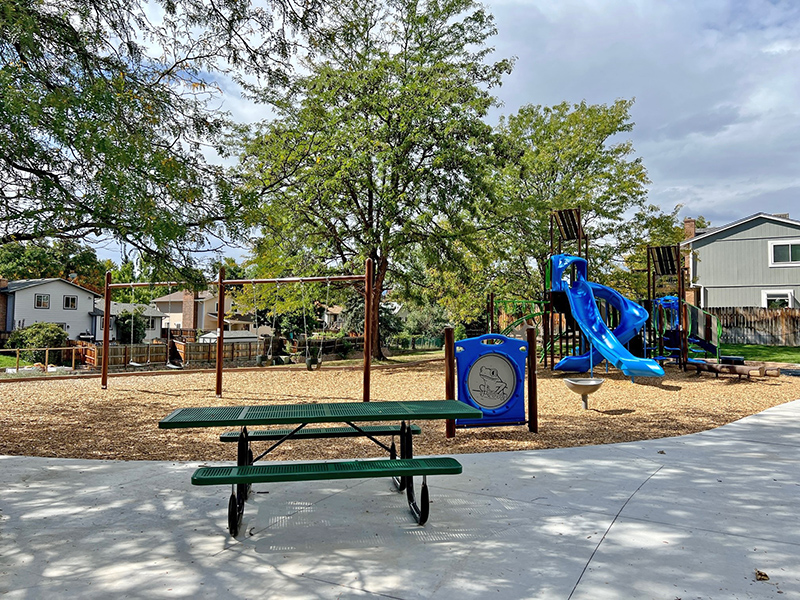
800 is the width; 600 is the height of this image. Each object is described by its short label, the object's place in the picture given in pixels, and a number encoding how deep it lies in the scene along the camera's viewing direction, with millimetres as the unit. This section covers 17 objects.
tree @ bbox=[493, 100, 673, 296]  21344
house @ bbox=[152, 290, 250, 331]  39450
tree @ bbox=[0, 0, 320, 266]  4695
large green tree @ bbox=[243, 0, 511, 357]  17922
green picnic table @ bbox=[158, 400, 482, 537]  3900
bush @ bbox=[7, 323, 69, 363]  29812
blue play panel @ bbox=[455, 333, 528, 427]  7551
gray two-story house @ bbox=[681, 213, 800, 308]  29547
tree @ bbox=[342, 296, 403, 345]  29656
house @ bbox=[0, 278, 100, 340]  37094
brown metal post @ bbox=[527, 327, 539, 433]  7453
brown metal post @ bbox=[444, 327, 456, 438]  7168
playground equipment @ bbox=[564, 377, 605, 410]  9258
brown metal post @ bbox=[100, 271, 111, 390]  12364
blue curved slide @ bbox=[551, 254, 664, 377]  12953
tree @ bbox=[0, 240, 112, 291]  8062
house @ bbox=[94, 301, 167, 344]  41356
